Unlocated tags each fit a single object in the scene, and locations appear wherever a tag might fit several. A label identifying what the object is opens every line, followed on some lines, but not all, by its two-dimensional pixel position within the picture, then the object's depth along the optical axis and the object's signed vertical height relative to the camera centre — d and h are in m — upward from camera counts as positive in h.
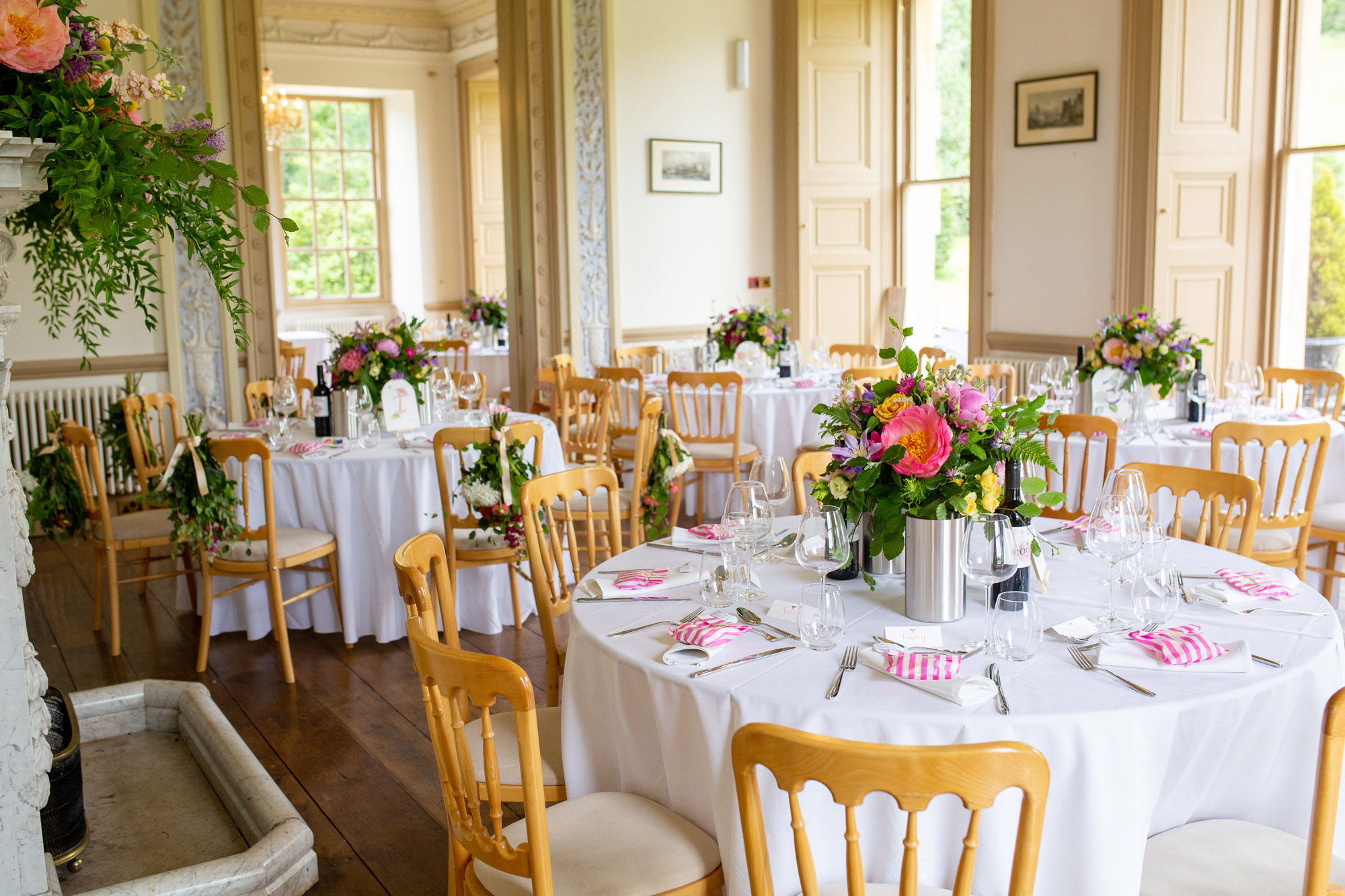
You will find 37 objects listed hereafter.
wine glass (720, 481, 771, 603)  2.51 -0.45
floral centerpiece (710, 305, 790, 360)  6.70 -0.10
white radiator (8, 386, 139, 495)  6.85 -0.52
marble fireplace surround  2.55 -1.25
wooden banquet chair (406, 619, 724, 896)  1.75 -0.95
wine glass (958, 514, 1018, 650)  2.15 -0.47
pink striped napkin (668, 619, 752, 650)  2.16 -0.63
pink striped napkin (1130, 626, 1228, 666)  2.02 -0.62
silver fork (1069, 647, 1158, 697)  2.02 -0.65
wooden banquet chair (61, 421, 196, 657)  4.48 -0.86
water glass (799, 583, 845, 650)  2.13 -0.59
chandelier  9.48 +1.80
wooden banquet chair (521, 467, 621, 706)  2.96 -0.64
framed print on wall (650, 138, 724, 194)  8.58 +1.15
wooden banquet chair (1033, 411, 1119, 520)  4.13 -0.54
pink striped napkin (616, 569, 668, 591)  2.57 -0.62
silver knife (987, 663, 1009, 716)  1.85 -0.66
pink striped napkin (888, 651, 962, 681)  1.97 -0.64
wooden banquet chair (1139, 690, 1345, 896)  1.70 -0.94
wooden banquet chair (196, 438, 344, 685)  4.21 -0.91
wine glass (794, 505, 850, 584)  2.31 -0.49
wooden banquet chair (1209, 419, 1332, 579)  3.94 -0.68
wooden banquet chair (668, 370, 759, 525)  6.02 -0.59
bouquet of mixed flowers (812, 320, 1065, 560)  2.26 -0.28
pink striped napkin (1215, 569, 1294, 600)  2.40 -0.61
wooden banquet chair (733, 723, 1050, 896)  1.37 -0.58
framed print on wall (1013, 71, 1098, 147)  7.00 +1.28
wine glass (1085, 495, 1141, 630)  2.28 -0.47
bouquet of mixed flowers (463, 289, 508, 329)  9.20 +0.05
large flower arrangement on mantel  1.75 +0.29
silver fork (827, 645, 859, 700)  2.04 -0.65
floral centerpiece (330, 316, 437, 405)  4.92 -0.17
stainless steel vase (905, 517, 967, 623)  2.31 -0.54
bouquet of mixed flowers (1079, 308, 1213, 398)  4.70 -0.18
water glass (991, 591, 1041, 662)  2.03 -0.58
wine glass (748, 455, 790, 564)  2.62 -0.39
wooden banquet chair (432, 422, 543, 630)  4.21 -0.82
